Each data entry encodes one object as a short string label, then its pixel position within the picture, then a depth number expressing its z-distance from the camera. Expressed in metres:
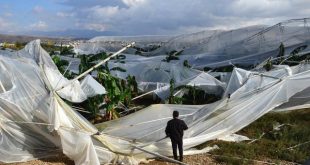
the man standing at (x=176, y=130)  6.14
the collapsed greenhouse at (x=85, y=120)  6.19
